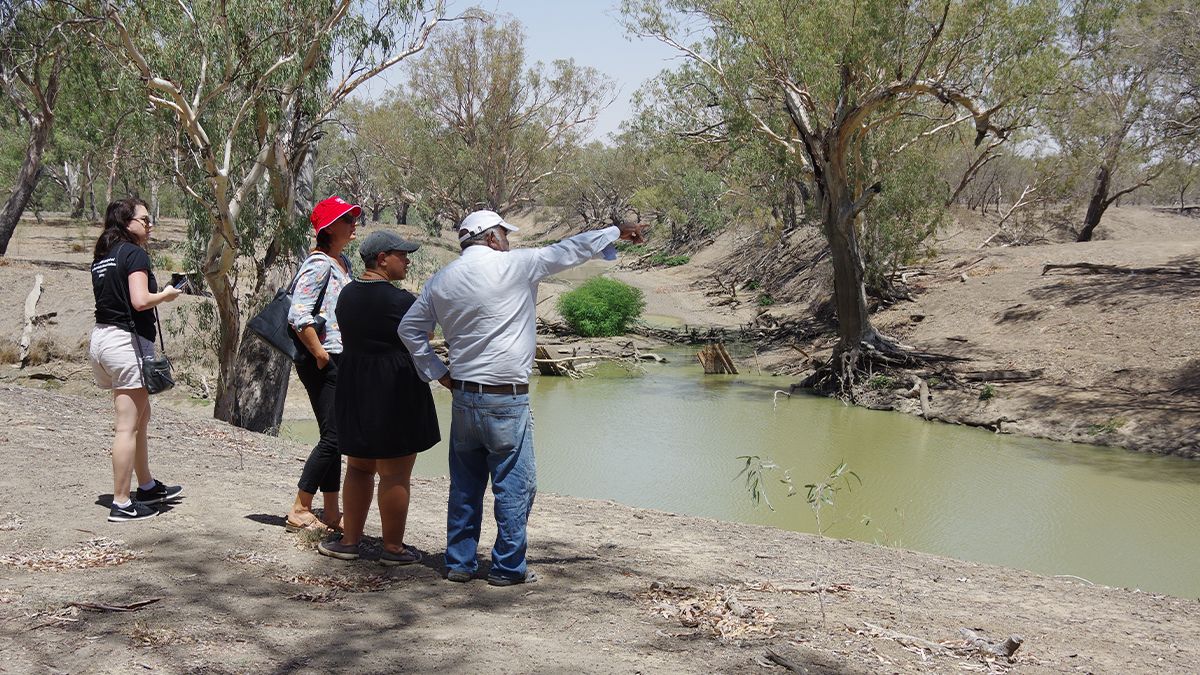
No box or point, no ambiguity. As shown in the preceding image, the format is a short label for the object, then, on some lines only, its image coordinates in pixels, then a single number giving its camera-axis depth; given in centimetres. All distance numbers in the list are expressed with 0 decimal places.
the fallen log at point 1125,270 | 1422
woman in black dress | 346
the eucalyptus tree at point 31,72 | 1284
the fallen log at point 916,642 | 298
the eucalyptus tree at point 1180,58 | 1212
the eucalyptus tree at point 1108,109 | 1286
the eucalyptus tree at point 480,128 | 3372
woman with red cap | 382
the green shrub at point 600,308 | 1867
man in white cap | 331
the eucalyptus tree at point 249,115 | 821
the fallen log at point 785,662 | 263
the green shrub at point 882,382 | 1287
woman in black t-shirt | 389
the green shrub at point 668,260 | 3466
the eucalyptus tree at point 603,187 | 4702
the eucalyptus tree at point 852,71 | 1165
